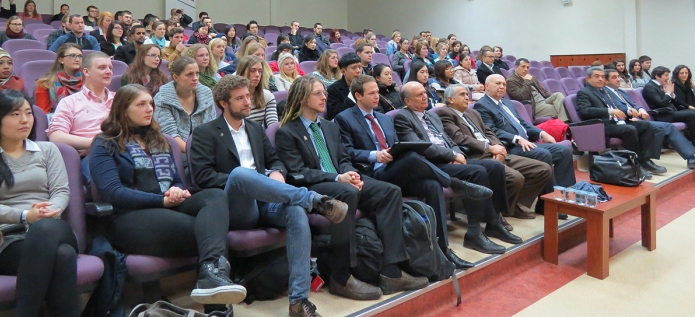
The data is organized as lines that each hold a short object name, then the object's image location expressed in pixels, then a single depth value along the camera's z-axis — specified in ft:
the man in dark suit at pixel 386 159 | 7.34
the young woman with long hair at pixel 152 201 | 5.03
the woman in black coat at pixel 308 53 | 18.92
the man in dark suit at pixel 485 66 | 17.79
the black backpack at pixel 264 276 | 6.07
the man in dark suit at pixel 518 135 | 9.98
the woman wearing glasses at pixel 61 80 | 8.29
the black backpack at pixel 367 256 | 6.30
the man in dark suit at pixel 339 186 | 6.21
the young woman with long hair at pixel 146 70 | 8.95
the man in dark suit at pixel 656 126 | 13.37
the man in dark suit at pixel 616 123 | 12.92
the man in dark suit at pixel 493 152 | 8.76
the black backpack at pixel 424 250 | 6.50
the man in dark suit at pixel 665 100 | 14.98
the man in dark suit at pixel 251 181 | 5.65
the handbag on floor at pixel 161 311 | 4.57
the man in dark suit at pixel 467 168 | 7.96
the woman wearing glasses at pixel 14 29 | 14.92
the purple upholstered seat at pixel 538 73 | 20.50
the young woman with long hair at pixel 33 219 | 4.34
